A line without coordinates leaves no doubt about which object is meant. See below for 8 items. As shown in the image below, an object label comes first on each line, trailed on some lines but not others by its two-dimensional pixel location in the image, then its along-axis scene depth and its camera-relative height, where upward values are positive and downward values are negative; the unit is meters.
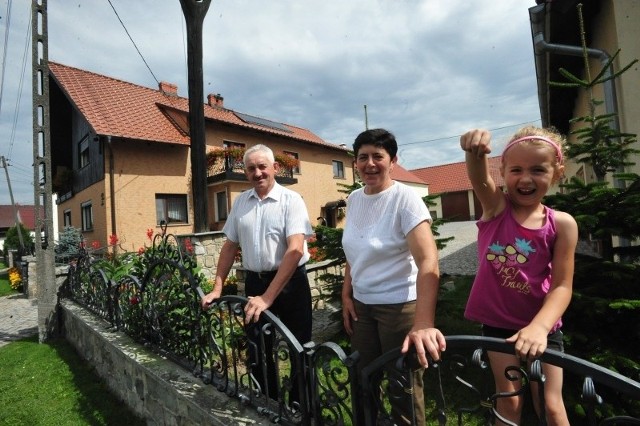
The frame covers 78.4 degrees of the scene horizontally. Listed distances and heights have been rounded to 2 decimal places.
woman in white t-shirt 1.65 -0.13
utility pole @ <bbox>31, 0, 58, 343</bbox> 5.72 +0.81
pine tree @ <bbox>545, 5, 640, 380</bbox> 2.22 -0.44
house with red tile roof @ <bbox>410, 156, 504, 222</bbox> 31.36 +2.67
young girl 1.34 -0.13
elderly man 2.43 -0.04
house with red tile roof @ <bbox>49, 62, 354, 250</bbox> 13.41 +3.15
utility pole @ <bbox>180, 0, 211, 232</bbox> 8.63 +2.93
